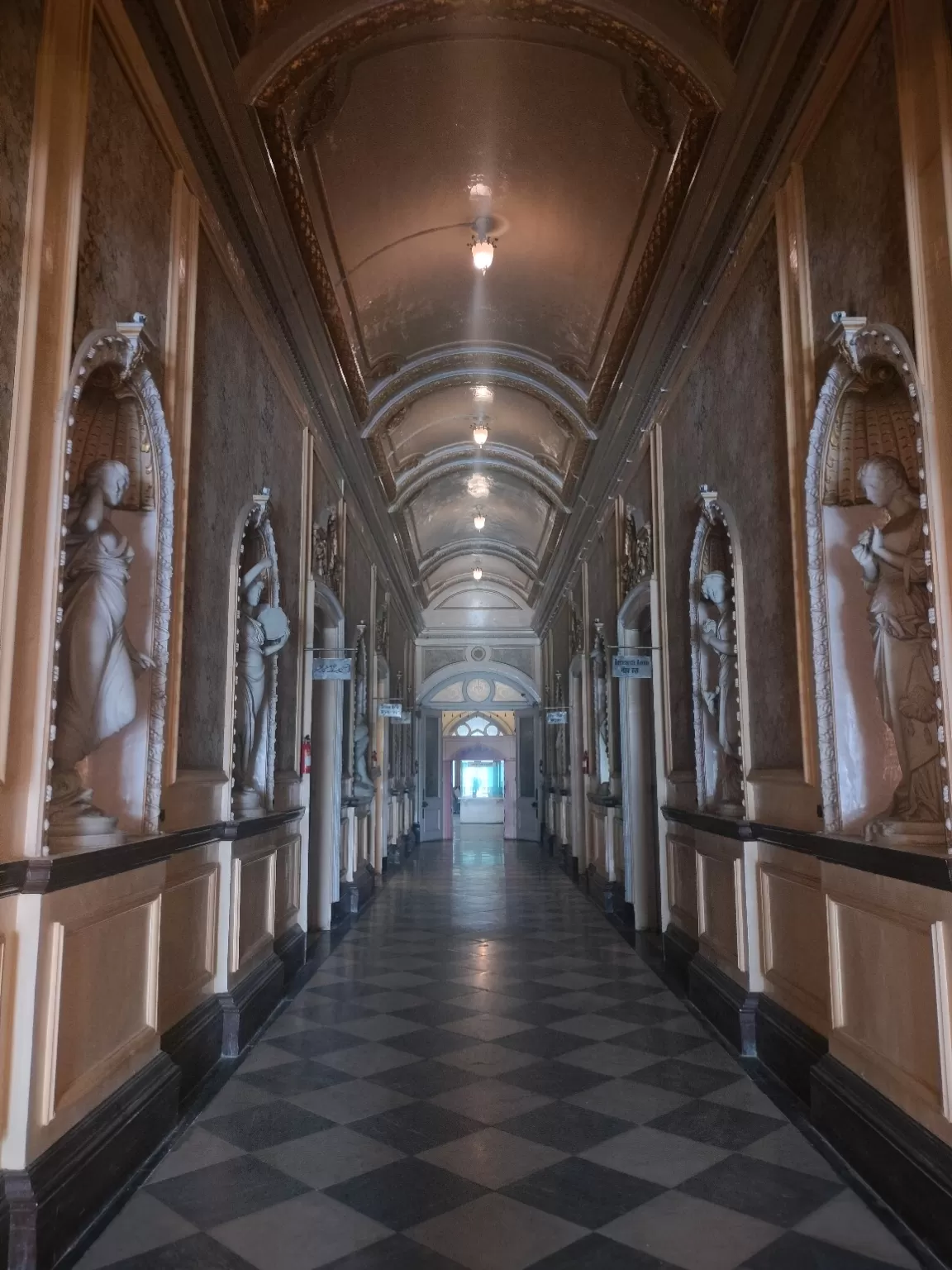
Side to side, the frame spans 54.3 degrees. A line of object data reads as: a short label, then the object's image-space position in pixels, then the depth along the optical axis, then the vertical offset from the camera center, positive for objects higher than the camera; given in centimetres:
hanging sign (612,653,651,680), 747 +77
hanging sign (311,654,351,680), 780 +81
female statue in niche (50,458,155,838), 337 +49
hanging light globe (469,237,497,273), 671 +365
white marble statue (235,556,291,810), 569 +62
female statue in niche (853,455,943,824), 330 +45
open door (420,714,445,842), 2197 -47
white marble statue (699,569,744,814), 550 +47
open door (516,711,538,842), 2219 -40
